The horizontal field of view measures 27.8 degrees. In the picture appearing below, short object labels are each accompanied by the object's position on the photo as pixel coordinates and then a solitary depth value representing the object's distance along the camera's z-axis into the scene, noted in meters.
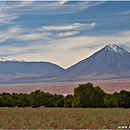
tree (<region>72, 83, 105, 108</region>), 52.47
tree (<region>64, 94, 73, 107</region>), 55.62
